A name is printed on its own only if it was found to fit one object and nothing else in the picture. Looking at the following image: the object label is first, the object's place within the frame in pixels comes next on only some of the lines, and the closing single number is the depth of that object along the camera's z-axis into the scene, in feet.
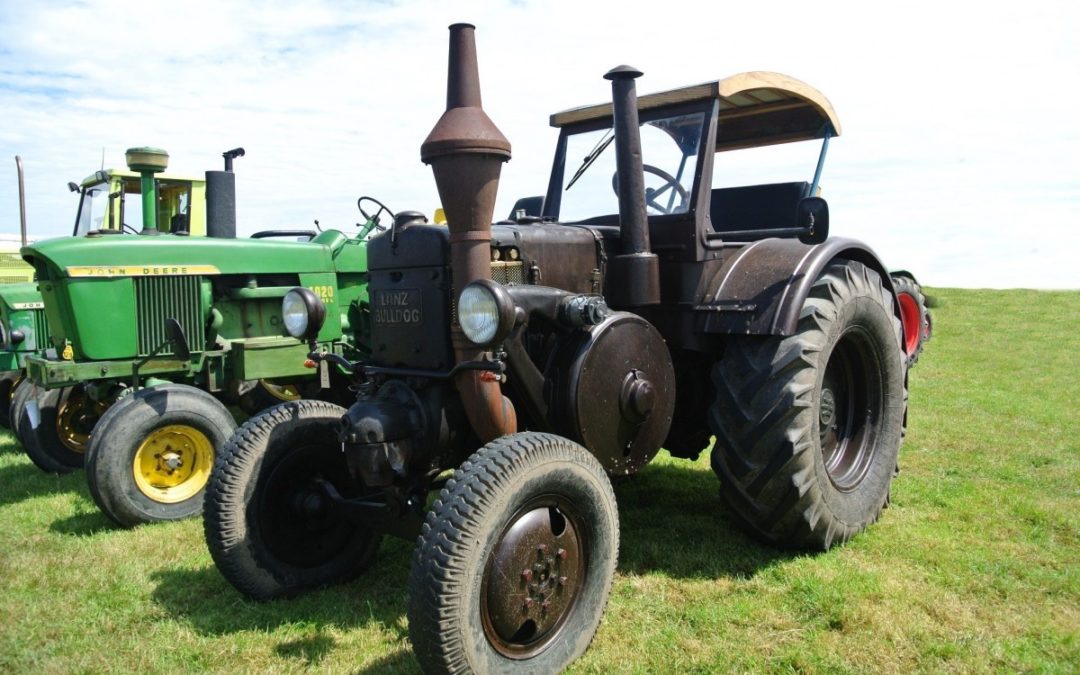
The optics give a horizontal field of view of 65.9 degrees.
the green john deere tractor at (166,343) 16.11
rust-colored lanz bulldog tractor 9.04
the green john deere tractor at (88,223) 23.75
